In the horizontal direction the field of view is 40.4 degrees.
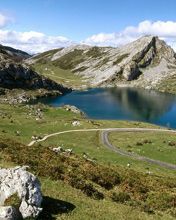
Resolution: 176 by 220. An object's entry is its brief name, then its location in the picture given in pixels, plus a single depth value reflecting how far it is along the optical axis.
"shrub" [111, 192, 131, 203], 20.48
